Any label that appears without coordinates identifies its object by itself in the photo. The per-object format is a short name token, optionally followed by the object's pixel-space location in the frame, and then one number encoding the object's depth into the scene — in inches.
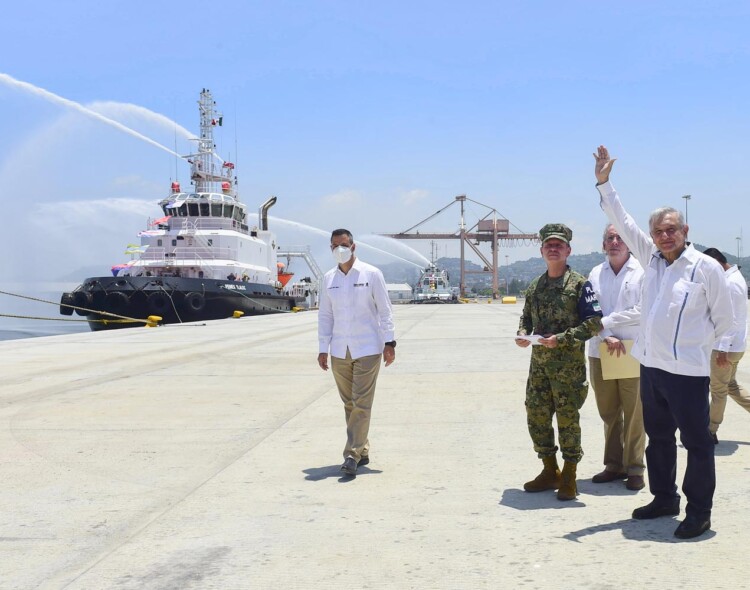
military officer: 179.0
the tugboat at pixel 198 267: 1216.8
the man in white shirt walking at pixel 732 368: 196.1
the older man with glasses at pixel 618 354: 188.4
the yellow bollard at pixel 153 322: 1049.3
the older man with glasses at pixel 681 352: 153.4
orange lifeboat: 2158.0
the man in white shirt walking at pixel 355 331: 216.2
